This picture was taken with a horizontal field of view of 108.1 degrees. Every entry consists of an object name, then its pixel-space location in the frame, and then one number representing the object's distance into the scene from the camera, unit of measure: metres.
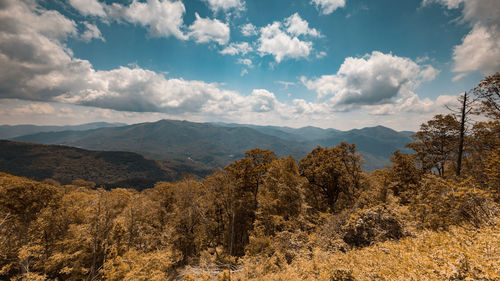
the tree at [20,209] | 15.29
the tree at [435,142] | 23.82
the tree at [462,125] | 17.91
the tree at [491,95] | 17.86
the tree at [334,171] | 23.83
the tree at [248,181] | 24.11
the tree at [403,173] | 25.20
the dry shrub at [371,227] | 12.63
